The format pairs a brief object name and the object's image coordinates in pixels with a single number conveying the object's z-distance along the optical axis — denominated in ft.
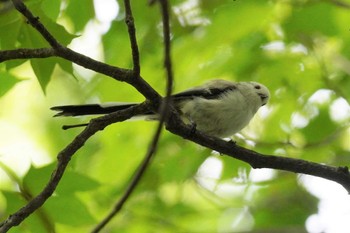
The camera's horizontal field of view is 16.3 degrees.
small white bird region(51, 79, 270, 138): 24.52
